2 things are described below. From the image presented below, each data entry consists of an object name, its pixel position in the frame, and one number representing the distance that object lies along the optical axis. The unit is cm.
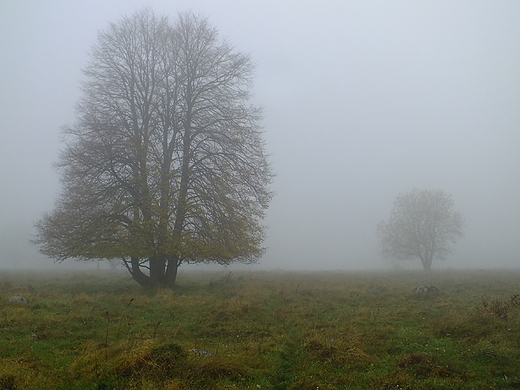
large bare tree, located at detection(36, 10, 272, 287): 1571
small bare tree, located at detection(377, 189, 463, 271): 3881
